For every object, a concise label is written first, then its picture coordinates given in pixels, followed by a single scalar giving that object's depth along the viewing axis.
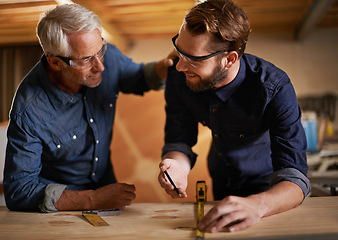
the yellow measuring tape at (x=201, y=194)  1.54
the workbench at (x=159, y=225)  1.18
